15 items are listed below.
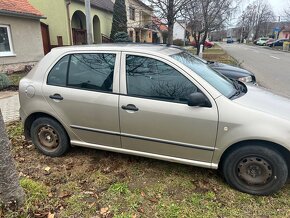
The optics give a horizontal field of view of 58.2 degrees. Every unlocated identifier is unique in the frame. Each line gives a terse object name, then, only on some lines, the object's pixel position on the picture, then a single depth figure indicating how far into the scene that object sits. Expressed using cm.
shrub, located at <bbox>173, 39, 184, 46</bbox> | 4161
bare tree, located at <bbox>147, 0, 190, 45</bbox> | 1101
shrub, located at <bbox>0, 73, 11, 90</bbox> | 906
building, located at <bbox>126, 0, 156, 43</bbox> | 1465
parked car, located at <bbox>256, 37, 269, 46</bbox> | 5692
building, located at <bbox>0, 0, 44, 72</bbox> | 1203
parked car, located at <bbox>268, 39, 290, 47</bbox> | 4692
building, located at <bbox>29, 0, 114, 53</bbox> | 1714
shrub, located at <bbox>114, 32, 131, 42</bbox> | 1456
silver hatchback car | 298
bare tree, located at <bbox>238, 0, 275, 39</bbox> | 7475
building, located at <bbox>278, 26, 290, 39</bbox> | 6512
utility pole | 901
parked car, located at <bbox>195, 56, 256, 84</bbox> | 670
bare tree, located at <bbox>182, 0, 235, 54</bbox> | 1394
